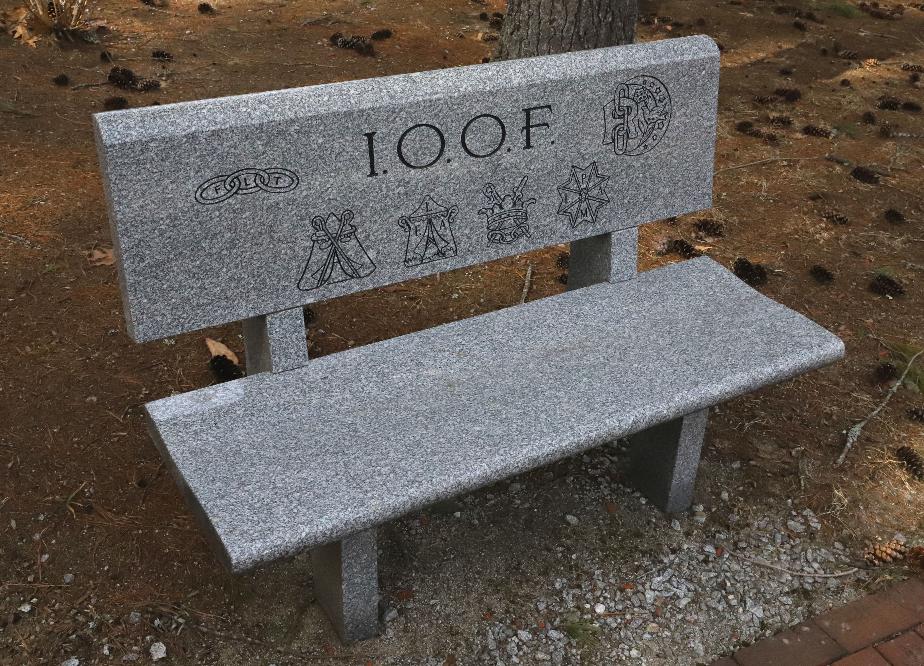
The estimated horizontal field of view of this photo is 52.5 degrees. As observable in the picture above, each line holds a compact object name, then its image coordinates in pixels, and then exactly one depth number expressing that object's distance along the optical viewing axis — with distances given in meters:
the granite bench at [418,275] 2.39
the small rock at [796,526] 3.22
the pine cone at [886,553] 3.06
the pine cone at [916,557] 3.06
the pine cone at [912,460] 3.45
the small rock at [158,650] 2.63
